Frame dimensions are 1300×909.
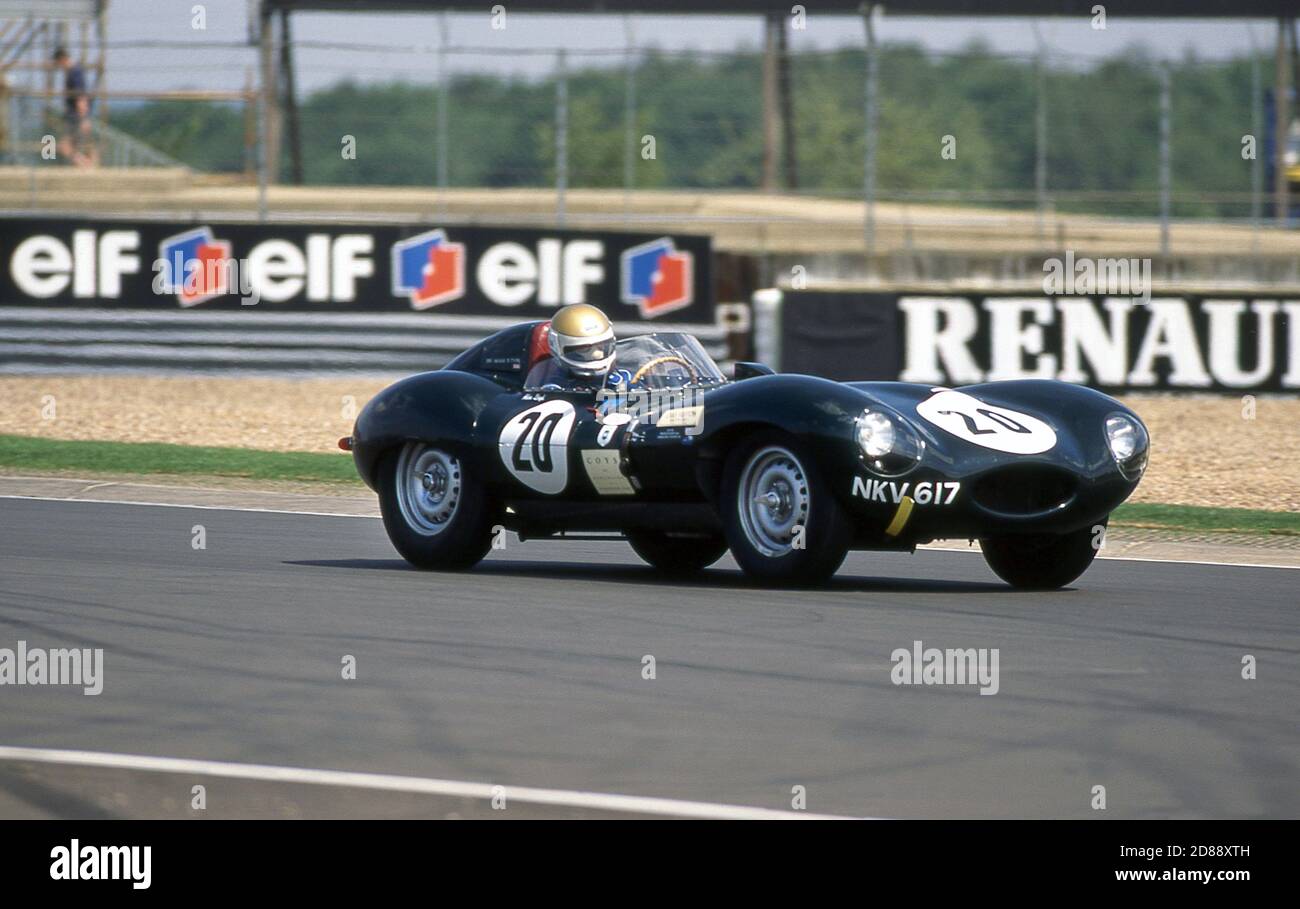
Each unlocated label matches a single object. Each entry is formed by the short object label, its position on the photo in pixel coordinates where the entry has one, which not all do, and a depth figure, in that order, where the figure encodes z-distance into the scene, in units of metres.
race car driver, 10.32
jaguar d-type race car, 9.01
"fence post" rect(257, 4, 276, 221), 22.95
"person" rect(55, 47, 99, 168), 31.03
